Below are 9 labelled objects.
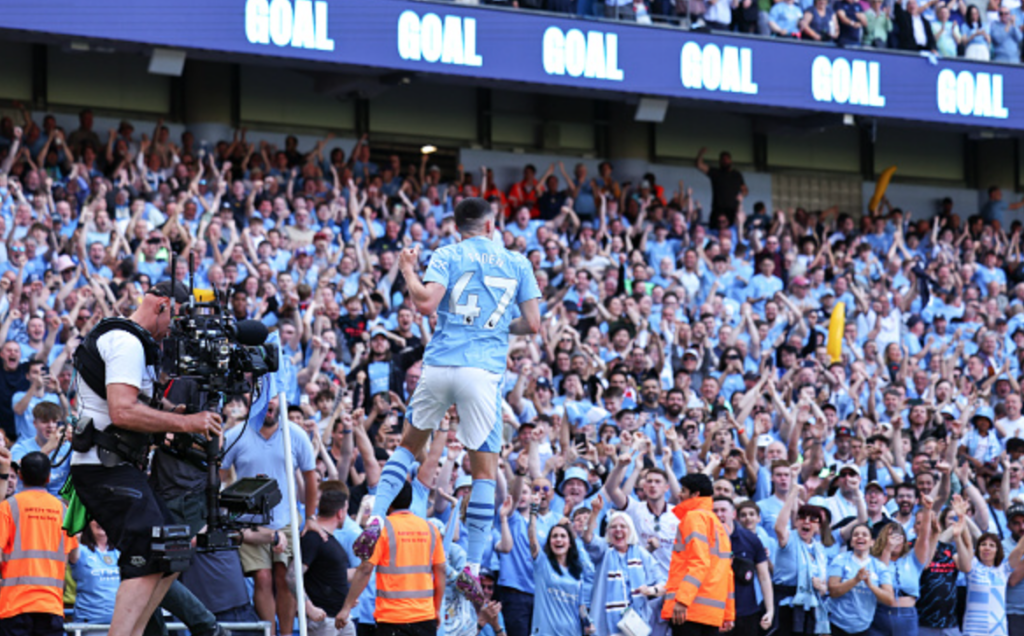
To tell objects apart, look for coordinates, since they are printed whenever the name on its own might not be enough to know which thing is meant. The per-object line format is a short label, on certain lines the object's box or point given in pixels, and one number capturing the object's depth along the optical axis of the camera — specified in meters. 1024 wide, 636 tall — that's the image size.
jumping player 9.45
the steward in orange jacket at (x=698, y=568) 13.88
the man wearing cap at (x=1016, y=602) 17.14
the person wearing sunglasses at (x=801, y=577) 15.71
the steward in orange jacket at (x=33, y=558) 11.64
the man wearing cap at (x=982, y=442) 19.28
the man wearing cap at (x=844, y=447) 17.41
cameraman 8.62
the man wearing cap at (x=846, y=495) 16.48
